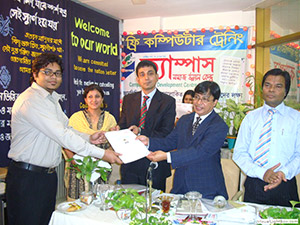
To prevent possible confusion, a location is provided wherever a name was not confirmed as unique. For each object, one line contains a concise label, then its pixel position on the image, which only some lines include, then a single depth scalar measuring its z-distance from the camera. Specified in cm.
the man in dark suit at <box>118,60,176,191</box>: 272
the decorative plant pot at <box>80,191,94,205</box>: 203
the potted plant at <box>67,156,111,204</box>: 204
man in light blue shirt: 214
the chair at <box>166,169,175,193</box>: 355
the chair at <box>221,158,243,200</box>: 312
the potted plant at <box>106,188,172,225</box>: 153
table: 177
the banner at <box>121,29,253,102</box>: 566
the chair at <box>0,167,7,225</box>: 305
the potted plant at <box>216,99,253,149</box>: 404
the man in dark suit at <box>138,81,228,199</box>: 223
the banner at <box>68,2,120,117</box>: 499
